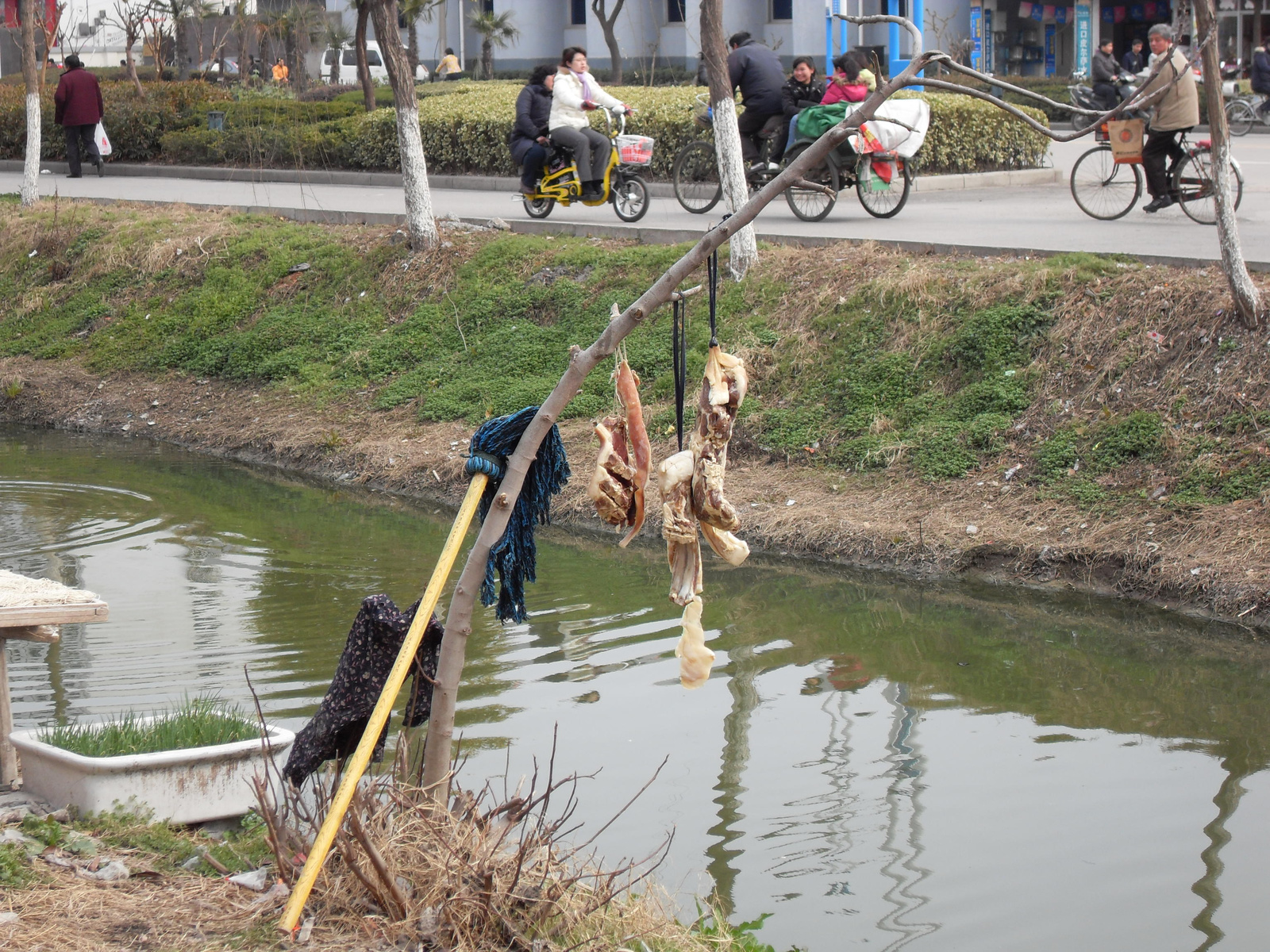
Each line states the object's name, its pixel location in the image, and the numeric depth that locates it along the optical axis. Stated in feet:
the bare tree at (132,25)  95.04
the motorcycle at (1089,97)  49.78
